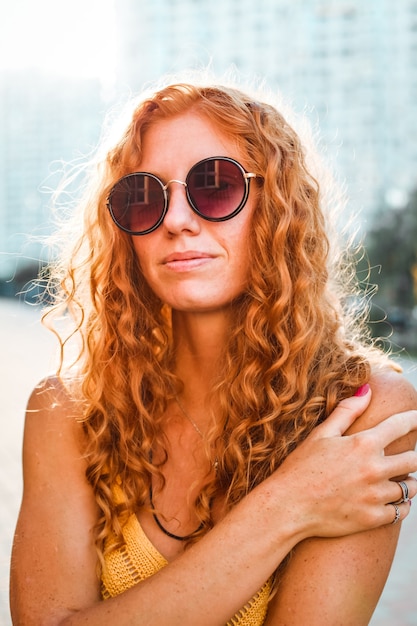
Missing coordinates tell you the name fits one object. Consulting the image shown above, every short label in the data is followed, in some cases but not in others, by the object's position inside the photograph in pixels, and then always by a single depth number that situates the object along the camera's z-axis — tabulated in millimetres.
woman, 936
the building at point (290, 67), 52155
